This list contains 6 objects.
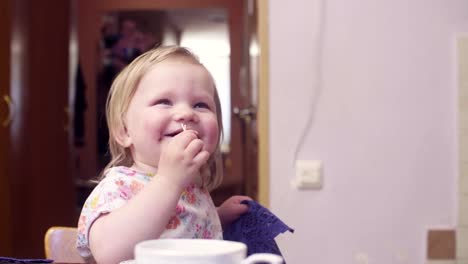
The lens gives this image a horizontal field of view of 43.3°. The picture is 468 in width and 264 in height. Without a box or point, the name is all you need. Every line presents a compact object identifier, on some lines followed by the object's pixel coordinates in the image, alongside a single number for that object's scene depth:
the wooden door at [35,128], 2.92
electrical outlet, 2.35
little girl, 0.65
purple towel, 0.82
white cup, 0.45
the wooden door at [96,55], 6.26
